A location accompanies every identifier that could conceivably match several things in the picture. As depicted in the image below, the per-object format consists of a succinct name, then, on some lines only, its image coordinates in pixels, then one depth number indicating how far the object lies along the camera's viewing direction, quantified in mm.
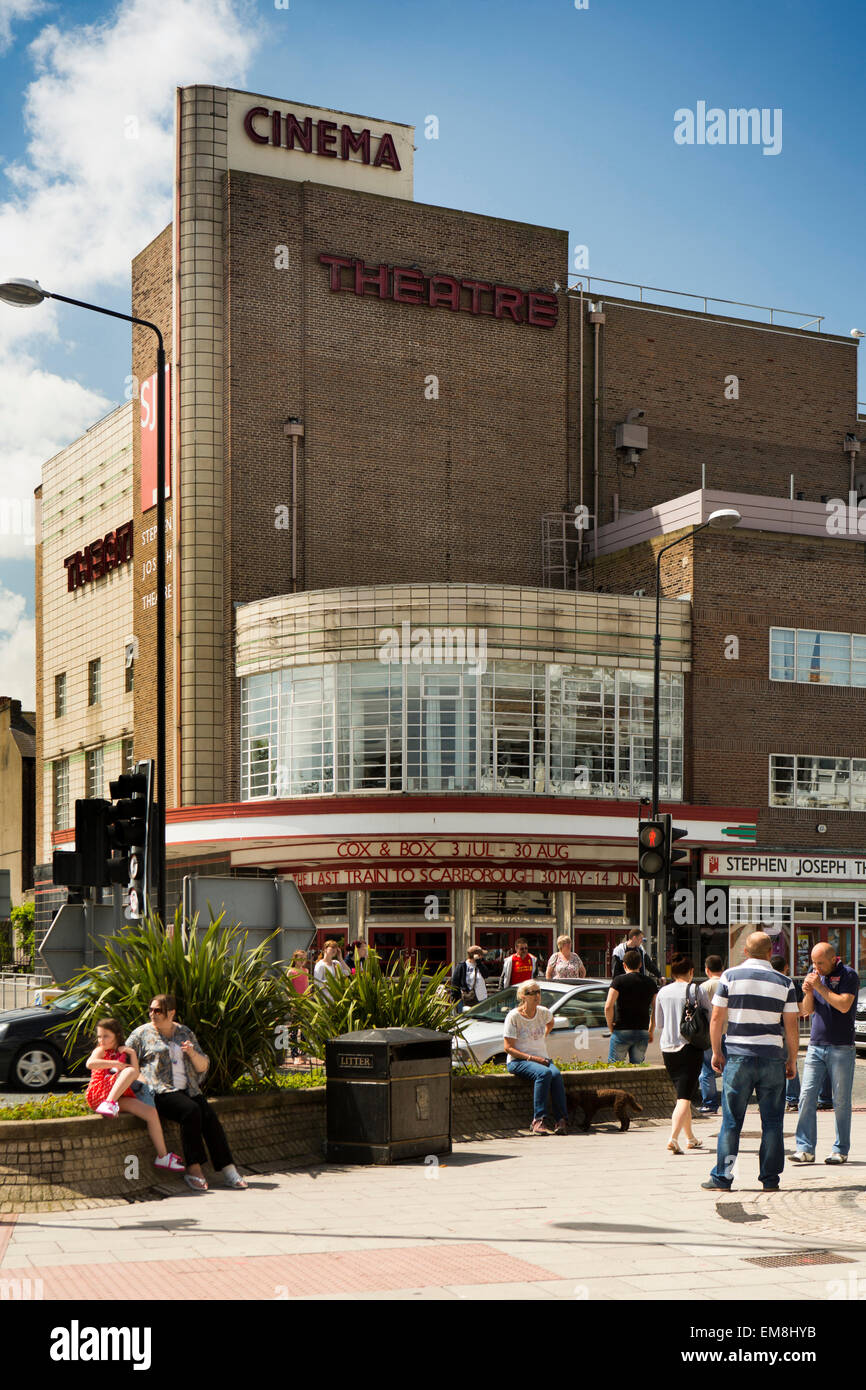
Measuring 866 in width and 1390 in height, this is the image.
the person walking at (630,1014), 16844
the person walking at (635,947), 20656
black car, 19453
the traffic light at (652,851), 20594
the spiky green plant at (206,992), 13000
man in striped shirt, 11562
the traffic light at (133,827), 16297
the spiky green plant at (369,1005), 14406
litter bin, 13203
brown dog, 15758
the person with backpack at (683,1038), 13938
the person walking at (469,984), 24891
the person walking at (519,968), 23484
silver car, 18844
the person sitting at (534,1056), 15352
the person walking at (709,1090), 16656
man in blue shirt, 13273
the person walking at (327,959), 22322
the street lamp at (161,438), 17352
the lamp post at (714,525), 29980
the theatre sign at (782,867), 37875
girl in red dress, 11734
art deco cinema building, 36281
